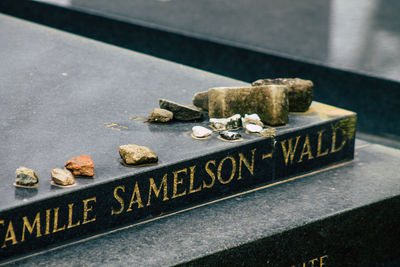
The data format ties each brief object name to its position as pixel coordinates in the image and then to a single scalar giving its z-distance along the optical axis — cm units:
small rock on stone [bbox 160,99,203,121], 484
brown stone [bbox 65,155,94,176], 387
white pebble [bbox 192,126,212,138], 459
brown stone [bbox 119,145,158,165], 405
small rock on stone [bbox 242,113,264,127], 480
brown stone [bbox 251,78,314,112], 518
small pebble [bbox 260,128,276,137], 466
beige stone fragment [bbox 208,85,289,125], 482
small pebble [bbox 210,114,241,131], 472
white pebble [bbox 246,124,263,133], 467
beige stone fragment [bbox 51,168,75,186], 373
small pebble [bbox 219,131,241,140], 453
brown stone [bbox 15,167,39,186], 369
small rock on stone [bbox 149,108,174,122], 480
